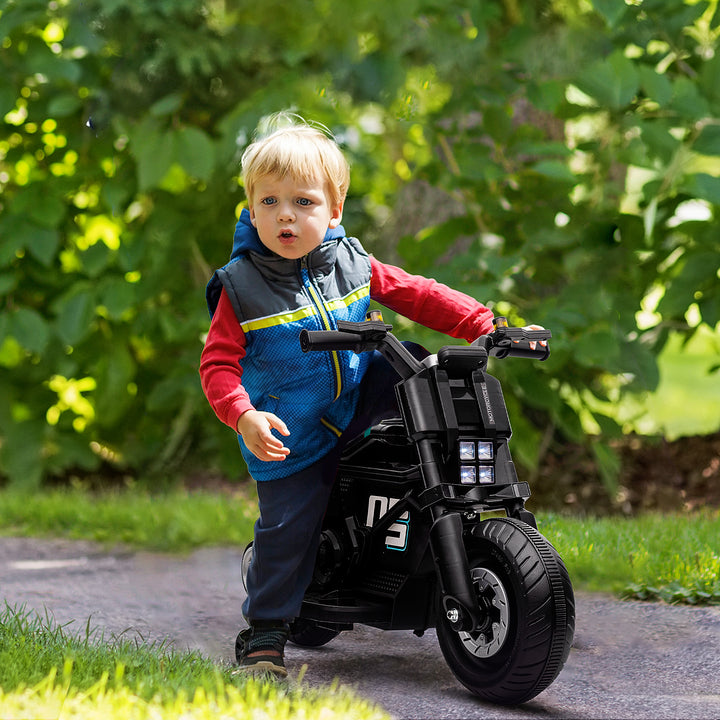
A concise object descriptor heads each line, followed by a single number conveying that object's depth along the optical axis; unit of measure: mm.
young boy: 5715
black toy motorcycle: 4996
